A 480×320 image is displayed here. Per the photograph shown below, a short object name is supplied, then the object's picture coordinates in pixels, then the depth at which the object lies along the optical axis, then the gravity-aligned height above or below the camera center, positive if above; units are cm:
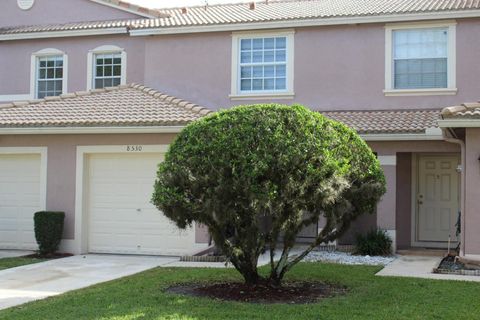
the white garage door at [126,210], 1490 -73
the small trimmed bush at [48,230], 1470 -118
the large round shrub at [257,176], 880 +7
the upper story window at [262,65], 1698 +306
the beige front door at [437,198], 1565 -34
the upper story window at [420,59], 1584 +307
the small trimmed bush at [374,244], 1398 -132
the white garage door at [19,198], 1568 -51
